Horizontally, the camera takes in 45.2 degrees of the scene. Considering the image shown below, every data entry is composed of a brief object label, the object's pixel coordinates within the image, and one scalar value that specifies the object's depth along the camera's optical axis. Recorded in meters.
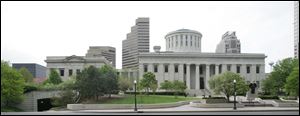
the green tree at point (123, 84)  57.87
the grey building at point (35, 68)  117.32
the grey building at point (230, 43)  146.90
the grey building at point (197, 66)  88.81
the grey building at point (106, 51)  169.69
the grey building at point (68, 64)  90.94
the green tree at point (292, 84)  35.03
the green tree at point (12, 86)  37.10
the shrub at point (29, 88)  45.03
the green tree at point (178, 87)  67.25
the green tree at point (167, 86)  68.75
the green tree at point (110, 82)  48.41
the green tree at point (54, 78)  69.75
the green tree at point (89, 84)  46.66
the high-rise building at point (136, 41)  169.75
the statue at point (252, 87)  46.62
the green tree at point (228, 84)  44.69
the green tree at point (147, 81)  62.97
